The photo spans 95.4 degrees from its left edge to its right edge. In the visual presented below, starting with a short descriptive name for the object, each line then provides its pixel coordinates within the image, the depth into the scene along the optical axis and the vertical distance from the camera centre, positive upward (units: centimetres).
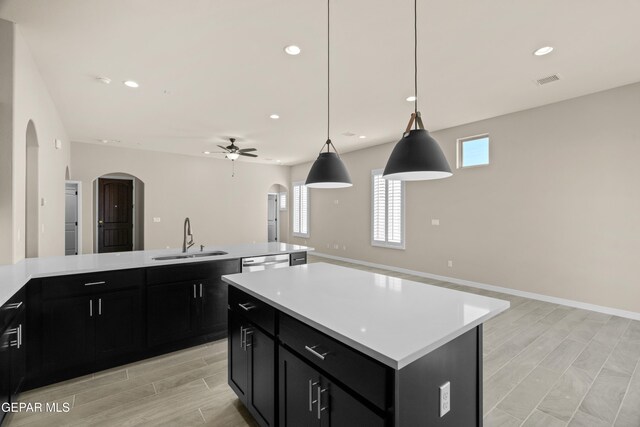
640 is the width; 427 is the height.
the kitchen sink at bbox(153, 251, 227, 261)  298 -48
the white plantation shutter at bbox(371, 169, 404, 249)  659 -1
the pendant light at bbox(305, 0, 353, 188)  233 +32
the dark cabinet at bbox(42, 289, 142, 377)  230 -100
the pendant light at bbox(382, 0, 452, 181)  161 +32
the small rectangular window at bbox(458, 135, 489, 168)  523 +112
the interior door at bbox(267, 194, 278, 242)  1135 -21
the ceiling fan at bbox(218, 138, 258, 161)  625 +132
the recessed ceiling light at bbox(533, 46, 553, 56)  293 +165
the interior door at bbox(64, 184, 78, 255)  668 -17
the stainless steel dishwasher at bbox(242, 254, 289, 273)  328 -60
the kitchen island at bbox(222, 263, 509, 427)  105 -61
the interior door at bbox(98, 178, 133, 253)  827 -10
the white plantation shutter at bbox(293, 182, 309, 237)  952 +6
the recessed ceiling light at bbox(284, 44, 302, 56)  298 +168
